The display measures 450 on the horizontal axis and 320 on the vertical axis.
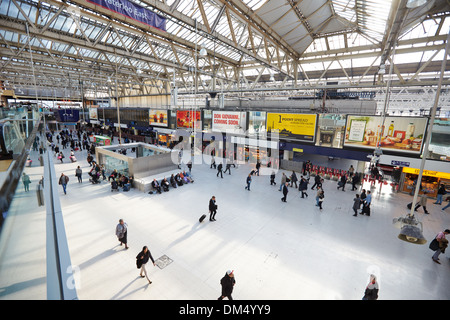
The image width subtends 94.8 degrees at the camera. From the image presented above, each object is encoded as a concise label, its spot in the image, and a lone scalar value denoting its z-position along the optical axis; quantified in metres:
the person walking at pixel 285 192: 11.64
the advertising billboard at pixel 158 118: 27.08
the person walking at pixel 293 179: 14.44
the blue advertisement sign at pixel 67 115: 46.47
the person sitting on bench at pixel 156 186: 12.65
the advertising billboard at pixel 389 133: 12.11
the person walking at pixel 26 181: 4.00
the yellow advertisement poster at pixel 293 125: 15.58
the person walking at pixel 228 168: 17.03
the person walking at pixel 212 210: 9.27
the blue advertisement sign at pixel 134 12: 8.41
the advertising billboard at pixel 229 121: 18.89
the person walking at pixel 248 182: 13.18
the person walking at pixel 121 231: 7.09
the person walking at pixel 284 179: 13.01
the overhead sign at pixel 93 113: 42.33
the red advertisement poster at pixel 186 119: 22.98
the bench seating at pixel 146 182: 12.96
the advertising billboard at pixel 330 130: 14.48
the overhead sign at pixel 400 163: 12.53
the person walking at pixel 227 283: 4.89
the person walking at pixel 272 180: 14.60
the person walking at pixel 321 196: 10.80
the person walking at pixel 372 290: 4.83
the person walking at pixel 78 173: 13.57
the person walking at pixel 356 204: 10.29
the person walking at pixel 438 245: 6.88
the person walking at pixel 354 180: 14.05
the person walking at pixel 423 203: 10.75
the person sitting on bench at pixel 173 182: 13.55
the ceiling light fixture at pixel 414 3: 4.08
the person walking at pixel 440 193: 12.01
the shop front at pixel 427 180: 12.46
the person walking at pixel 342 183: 13.70
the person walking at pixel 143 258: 5.78
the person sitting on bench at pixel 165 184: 13.03
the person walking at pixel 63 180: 11.52
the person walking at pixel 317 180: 13.98
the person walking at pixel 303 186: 12.45
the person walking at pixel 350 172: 15.34
